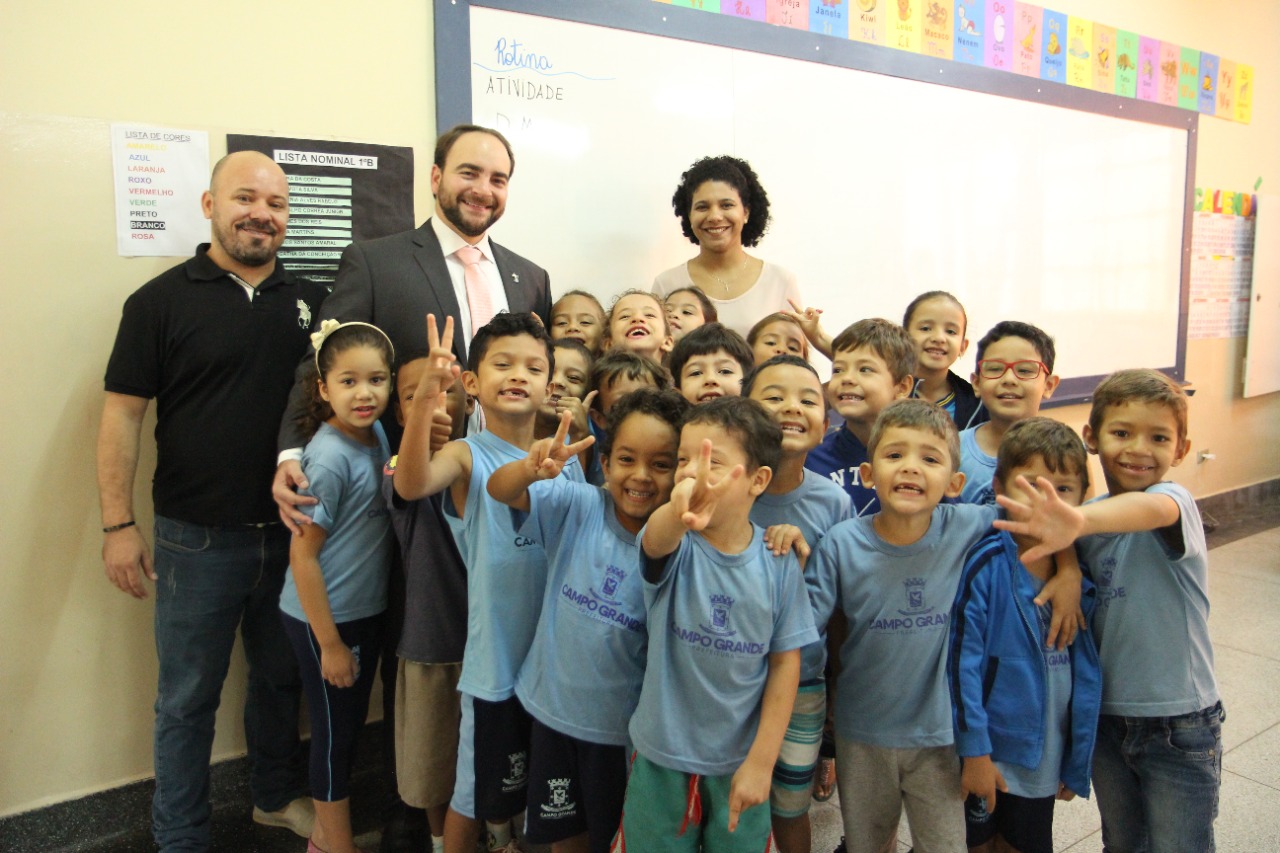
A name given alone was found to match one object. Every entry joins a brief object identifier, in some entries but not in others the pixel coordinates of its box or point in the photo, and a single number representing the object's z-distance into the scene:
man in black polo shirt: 1.82
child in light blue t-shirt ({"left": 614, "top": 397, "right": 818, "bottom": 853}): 1.30
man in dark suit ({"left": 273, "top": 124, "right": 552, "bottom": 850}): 1.96
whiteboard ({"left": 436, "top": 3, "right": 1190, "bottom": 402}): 2.50
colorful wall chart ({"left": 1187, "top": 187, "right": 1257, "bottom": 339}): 4.52
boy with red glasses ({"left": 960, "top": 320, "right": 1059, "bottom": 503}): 1.84
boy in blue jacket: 1.41
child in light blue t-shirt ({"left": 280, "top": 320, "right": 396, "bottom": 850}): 1.67
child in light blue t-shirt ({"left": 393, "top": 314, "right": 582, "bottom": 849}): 1.52
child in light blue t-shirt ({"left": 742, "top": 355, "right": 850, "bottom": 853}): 1.49
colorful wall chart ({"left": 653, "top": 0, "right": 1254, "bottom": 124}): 3.02
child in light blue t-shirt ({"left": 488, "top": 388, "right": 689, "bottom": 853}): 1.41
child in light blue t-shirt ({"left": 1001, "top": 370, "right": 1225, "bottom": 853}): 1.39
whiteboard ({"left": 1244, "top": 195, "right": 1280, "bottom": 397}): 4.78
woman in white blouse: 2.45
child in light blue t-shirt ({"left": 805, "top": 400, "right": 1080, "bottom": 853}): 1.41
